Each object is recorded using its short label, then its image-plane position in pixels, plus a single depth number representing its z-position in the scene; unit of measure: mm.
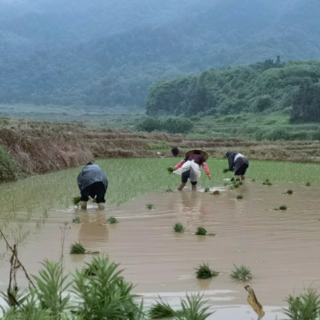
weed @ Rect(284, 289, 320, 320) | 3793
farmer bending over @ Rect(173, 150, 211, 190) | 13883
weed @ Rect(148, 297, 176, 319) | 4055
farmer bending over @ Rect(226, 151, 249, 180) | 16203
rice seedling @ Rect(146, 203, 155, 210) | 10719
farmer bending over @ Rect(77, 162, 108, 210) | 9992
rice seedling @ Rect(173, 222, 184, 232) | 7840
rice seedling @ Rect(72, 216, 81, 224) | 8802
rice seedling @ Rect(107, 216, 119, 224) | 8754
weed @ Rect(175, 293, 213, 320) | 3656
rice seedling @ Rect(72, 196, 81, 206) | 10375
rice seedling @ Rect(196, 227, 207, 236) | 7629
